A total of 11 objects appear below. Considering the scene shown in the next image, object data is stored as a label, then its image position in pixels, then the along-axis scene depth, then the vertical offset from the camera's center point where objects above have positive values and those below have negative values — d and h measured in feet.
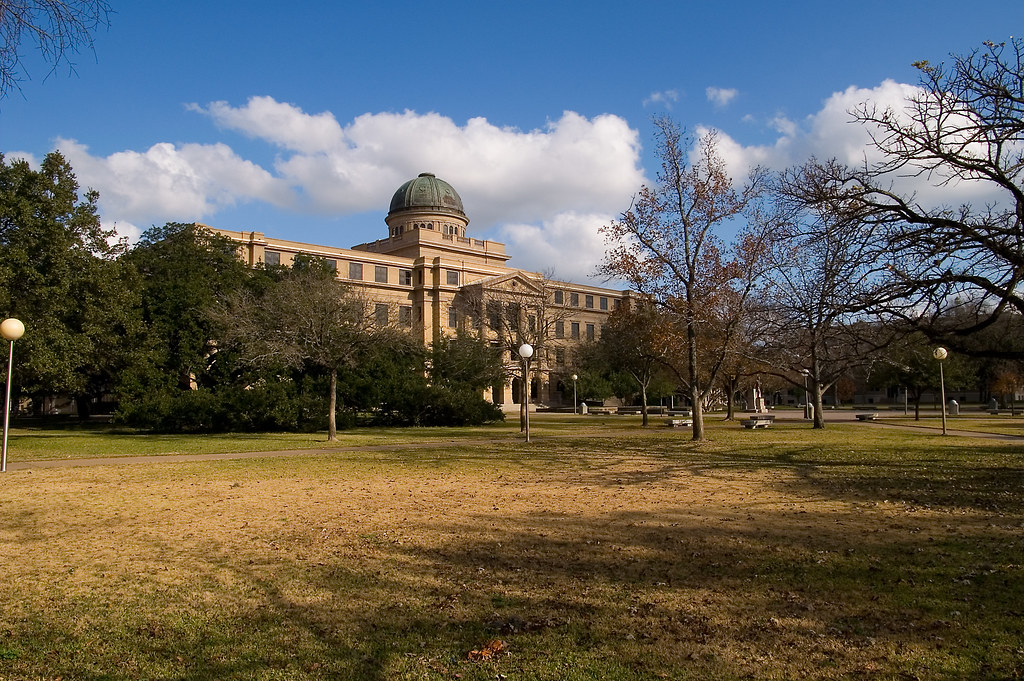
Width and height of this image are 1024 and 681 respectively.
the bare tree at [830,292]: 43.91 +6.16
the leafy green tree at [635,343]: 87.17 +8.63
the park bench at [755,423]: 113.90 -4.60
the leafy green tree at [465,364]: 136.67 +6.11
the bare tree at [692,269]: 79.25 +13.38
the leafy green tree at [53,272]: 72.43 +13.15
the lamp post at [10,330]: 53.47 +5.24
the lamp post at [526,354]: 82.28 +4.64
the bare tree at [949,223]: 39.27 +9.34
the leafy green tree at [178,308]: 114.21 +15.43
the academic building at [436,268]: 250.78 +49.35
